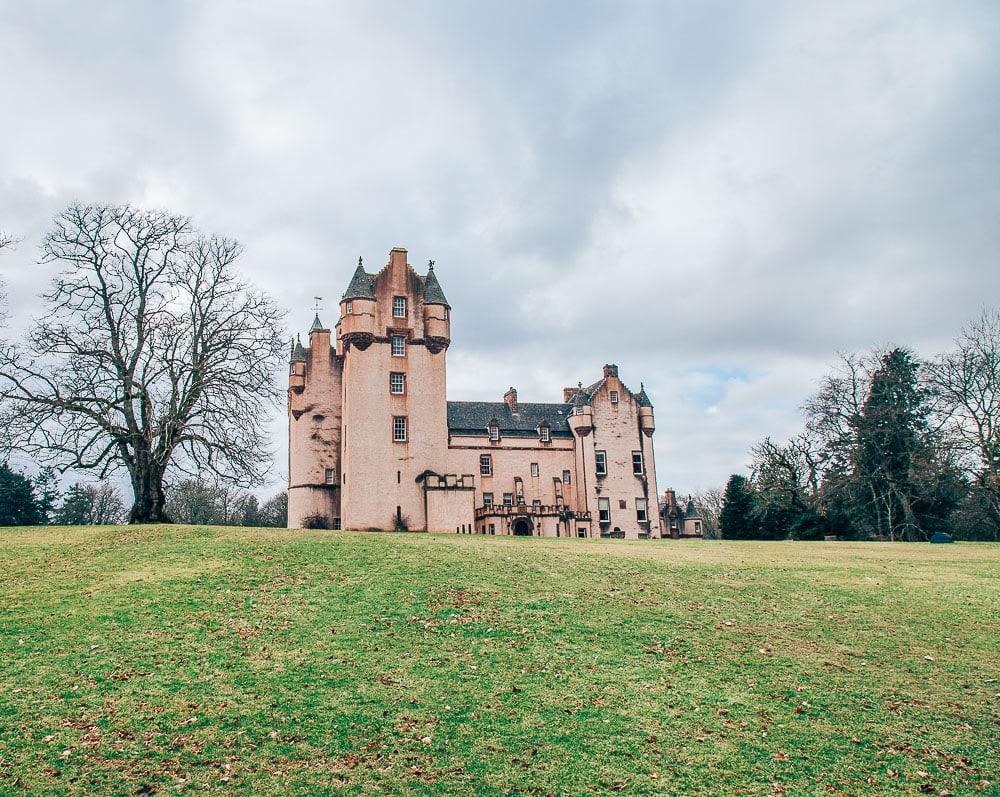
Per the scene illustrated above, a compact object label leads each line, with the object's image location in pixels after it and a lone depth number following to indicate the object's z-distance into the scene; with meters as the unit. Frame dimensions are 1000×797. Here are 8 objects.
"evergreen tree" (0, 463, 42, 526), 60.47
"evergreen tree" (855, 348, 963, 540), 54.91
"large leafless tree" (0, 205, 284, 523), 35.31
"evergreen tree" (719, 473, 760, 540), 67.25
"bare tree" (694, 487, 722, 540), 116.00
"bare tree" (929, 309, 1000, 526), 47.84
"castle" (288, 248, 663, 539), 47.44
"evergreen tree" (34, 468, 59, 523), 64.69
